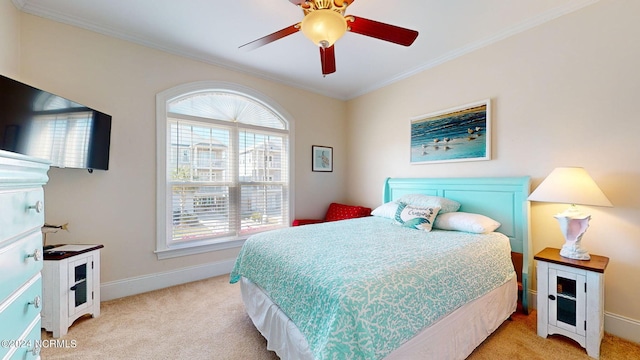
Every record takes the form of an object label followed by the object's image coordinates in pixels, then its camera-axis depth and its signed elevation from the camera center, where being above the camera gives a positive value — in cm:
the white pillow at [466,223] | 223 -41
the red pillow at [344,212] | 370 -50
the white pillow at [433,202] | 264 -25
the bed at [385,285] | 118 -63
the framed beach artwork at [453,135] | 270 +53
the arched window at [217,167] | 291 +17
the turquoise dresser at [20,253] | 81 -27
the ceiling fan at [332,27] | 154 +102
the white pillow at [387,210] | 291 -38
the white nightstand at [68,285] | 189 -85
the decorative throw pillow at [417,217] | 241 -38
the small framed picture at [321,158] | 406 +36
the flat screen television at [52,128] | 162 +41
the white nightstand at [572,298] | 173 -89
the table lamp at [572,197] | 183 -14
